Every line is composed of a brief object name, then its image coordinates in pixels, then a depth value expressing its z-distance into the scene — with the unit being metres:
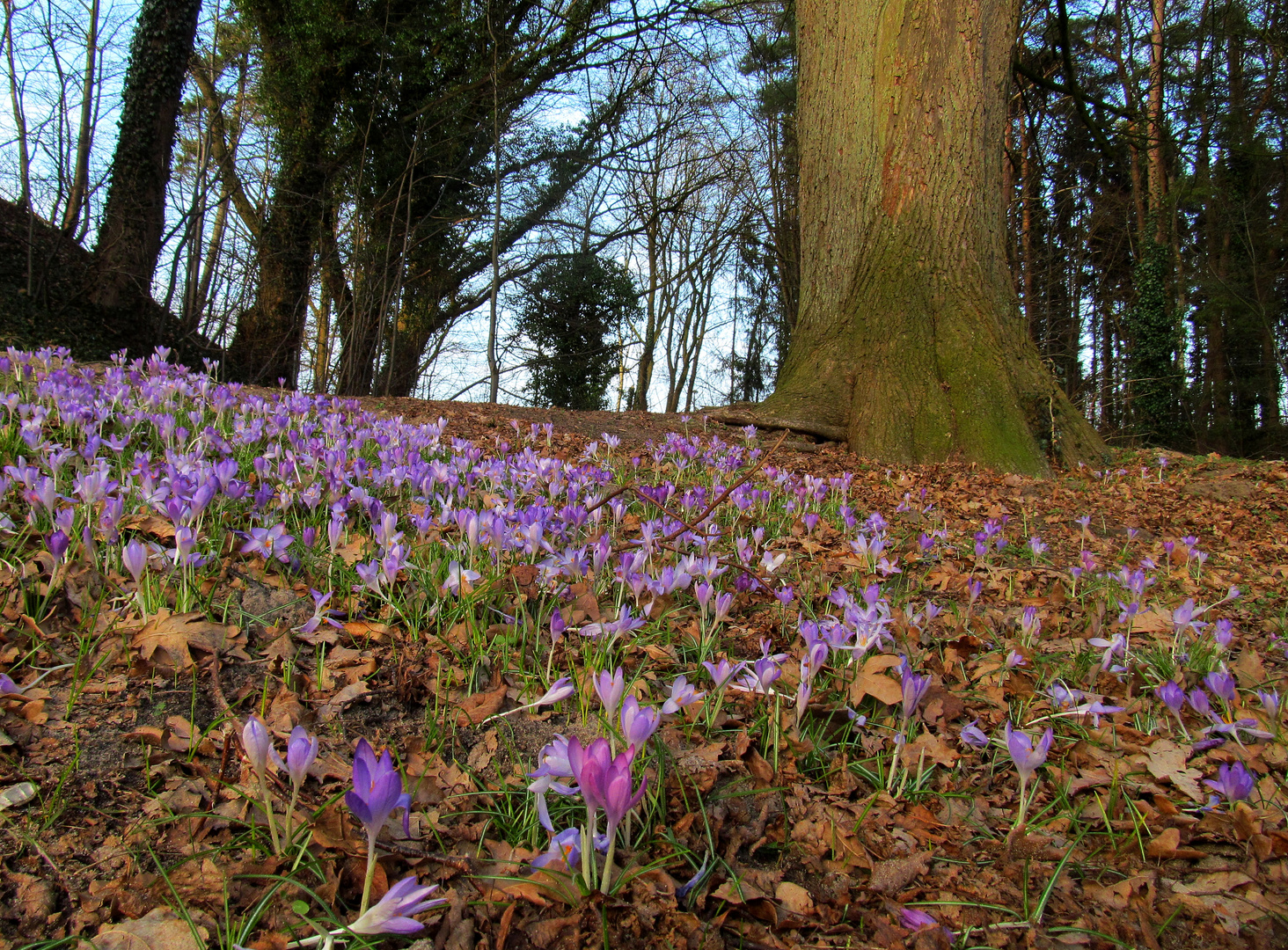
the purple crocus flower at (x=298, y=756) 0.96
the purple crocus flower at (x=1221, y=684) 1.53
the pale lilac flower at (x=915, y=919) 1.02
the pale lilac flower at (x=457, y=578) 1.77
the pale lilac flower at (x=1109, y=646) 1.81
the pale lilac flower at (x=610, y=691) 1.15
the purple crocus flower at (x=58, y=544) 1.60
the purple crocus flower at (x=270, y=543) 1.89
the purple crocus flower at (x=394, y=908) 0.80
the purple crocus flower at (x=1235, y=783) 1.25
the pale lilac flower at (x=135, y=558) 1.49
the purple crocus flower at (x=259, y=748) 0.94
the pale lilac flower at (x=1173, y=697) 1.56
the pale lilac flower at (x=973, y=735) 1.42
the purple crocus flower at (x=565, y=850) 0.99
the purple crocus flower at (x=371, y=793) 0.82
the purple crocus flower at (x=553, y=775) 0.97
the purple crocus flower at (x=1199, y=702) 1.54
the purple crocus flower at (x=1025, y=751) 1.19
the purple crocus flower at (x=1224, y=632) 1.87
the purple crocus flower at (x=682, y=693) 1.24
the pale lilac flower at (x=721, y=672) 1.38
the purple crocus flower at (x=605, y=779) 0.88
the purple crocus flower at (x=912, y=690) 1.39
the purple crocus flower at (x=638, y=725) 1.02
